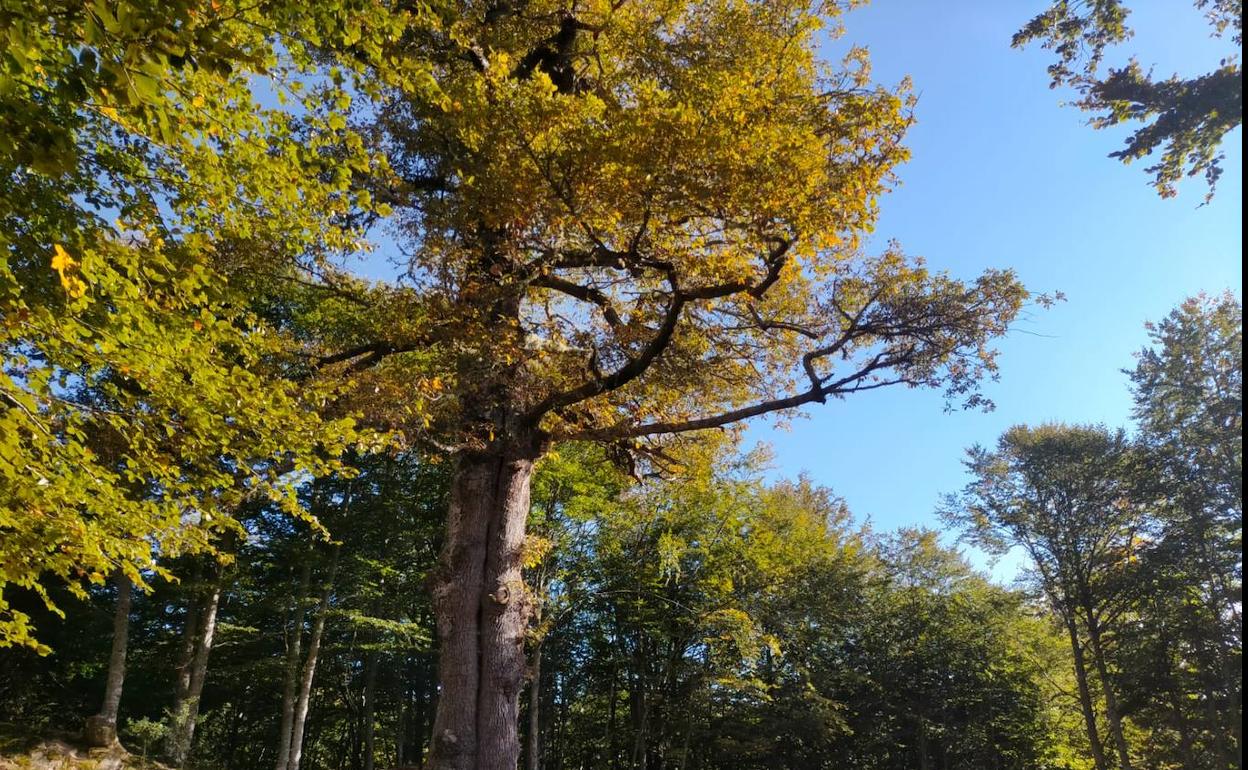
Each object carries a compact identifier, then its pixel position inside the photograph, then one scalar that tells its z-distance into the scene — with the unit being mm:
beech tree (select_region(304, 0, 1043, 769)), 5031
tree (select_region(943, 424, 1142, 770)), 16625
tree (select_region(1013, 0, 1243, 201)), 6082
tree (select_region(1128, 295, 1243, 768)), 14109
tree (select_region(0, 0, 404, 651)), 3371
